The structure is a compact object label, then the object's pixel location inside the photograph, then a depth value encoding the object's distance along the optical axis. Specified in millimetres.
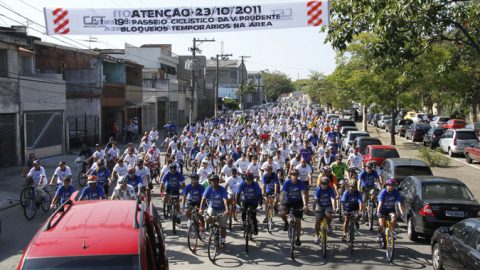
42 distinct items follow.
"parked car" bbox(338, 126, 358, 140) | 34312
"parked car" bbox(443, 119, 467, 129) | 41562
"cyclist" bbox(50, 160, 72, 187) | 14008
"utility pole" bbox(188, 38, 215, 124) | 46594
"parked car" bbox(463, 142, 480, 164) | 26016
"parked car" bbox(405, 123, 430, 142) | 39156
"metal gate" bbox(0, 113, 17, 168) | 23797
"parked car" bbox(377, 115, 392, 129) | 52231
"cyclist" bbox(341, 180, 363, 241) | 11195
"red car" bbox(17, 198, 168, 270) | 5004
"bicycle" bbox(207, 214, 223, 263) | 10295
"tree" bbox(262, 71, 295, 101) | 161125
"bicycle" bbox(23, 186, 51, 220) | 14070
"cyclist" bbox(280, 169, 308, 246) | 11445
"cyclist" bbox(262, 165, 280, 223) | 13281
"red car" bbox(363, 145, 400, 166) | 19800
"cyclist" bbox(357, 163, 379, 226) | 13734
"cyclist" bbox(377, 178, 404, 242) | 10836
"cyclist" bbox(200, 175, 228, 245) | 11039
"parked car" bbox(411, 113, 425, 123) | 52428
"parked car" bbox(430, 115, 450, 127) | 45431
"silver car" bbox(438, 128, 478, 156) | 29000
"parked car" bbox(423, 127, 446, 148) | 34062
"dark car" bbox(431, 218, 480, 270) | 7715
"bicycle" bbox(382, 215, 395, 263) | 10227
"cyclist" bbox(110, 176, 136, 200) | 11812
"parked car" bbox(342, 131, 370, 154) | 29078
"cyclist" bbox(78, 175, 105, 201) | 11055
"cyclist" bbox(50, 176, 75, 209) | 12602
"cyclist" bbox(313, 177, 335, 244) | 10884
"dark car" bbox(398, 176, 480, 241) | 10984
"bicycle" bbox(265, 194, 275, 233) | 12939
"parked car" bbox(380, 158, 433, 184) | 14977
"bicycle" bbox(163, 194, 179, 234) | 12430
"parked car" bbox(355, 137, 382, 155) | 23984
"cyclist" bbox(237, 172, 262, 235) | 11500
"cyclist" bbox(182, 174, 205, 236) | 11523
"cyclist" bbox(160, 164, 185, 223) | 12781
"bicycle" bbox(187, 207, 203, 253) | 11016
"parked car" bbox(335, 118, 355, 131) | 38231
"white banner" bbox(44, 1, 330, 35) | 14977
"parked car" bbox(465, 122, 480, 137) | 40781
